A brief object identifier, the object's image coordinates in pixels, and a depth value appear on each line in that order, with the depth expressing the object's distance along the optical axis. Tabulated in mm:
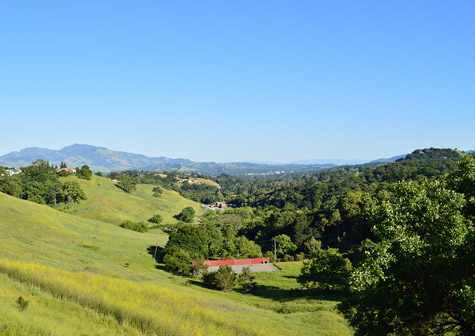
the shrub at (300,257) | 79450
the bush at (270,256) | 77188
